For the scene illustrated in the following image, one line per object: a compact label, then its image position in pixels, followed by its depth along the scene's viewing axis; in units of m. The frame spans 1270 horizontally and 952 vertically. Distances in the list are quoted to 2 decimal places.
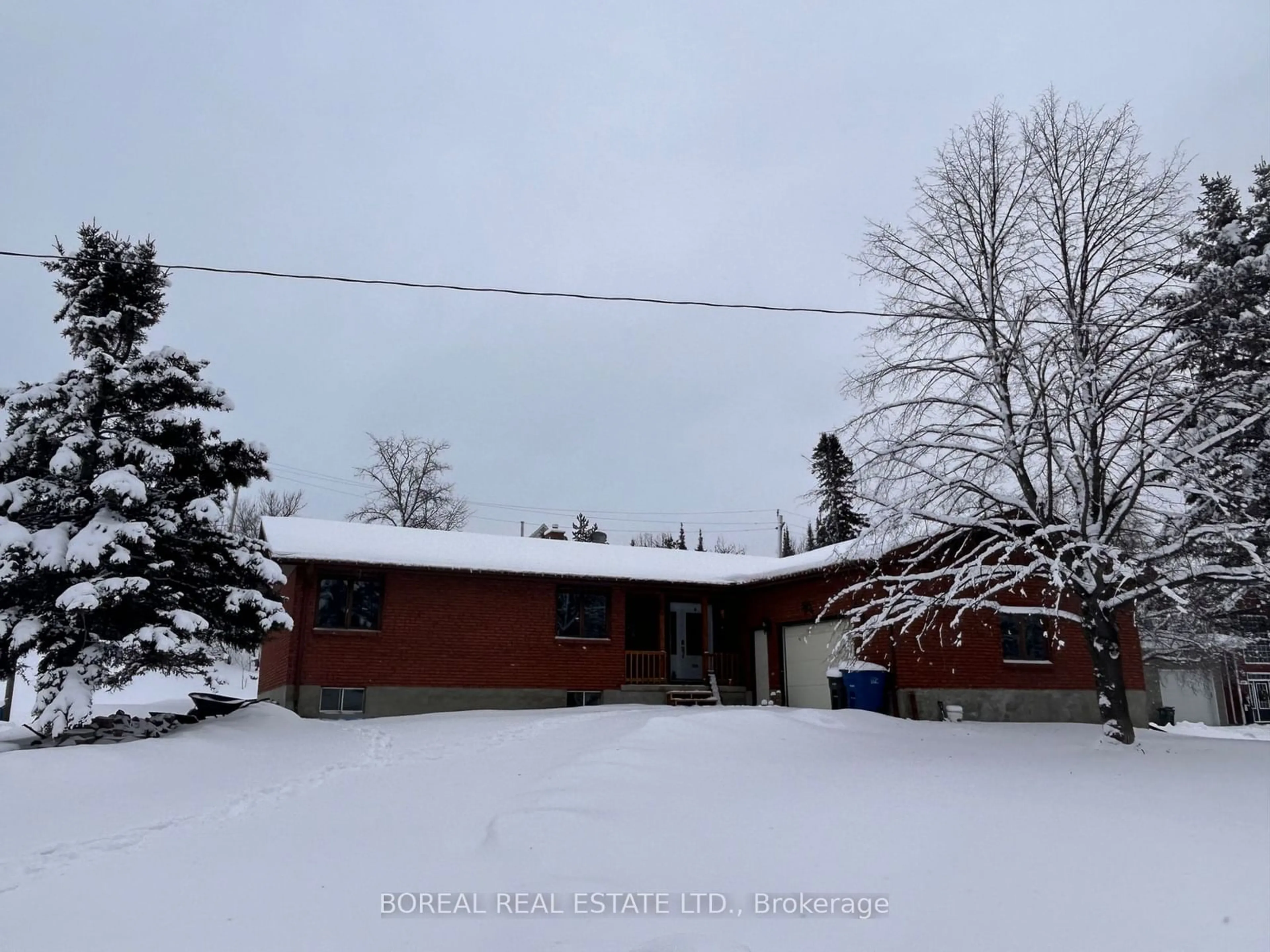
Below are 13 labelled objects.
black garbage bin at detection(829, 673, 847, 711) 17.42
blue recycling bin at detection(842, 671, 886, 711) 17.17
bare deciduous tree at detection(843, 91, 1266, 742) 11.71
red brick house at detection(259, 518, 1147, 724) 18.48
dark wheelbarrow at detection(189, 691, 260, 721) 15.20
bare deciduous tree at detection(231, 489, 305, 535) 61.84
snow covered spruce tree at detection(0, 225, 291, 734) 12.21
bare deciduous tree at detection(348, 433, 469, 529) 46.72
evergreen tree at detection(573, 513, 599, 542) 73.03
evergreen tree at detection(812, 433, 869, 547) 35.94
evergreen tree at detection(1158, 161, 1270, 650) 11.64
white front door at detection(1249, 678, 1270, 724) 34.69
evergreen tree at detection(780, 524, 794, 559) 67.44
